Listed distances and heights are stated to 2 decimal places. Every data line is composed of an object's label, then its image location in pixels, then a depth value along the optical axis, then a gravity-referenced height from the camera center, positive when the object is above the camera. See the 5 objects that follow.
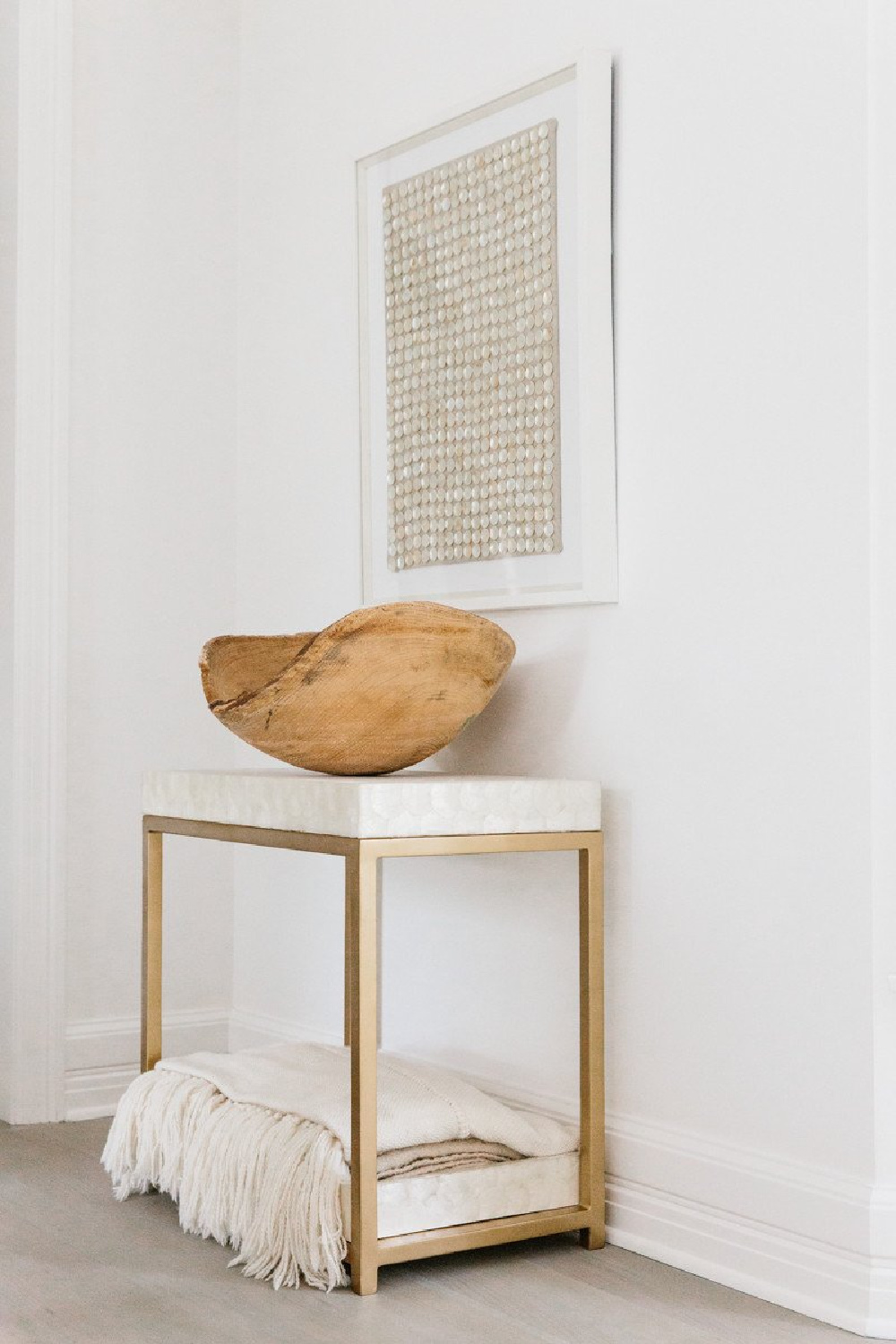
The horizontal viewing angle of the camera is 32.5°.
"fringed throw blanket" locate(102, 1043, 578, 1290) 1.87 -0.57
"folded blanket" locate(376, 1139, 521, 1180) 1.89 -0.57
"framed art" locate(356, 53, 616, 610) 2.09 +0.52
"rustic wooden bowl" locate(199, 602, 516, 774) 1.97 +0.01
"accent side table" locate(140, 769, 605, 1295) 1.82 -0.18
